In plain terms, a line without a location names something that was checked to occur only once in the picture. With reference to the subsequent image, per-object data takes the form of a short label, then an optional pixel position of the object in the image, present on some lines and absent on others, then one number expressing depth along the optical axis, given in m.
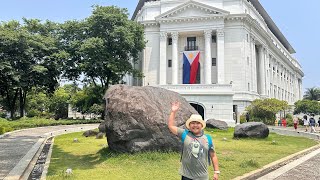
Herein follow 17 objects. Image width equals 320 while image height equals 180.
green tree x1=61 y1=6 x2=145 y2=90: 40.53
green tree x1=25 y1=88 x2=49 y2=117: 58.25
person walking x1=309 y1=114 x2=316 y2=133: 27.30
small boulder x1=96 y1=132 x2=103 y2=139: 18.92
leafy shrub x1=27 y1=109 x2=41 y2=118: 55.31
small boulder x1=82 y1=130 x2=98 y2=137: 20.83
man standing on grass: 4.79
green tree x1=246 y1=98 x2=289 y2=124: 38.07
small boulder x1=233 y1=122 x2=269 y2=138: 19.72
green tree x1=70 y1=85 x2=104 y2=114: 44.24
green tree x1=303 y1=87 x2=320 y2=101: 98.69
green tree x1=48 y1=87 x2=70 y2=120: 55.75
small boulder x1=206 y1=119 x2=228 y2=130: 28.41
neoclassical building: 47.50
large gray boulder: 11.31
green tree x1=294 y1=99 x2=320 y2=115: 61.86
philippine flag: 48.19
